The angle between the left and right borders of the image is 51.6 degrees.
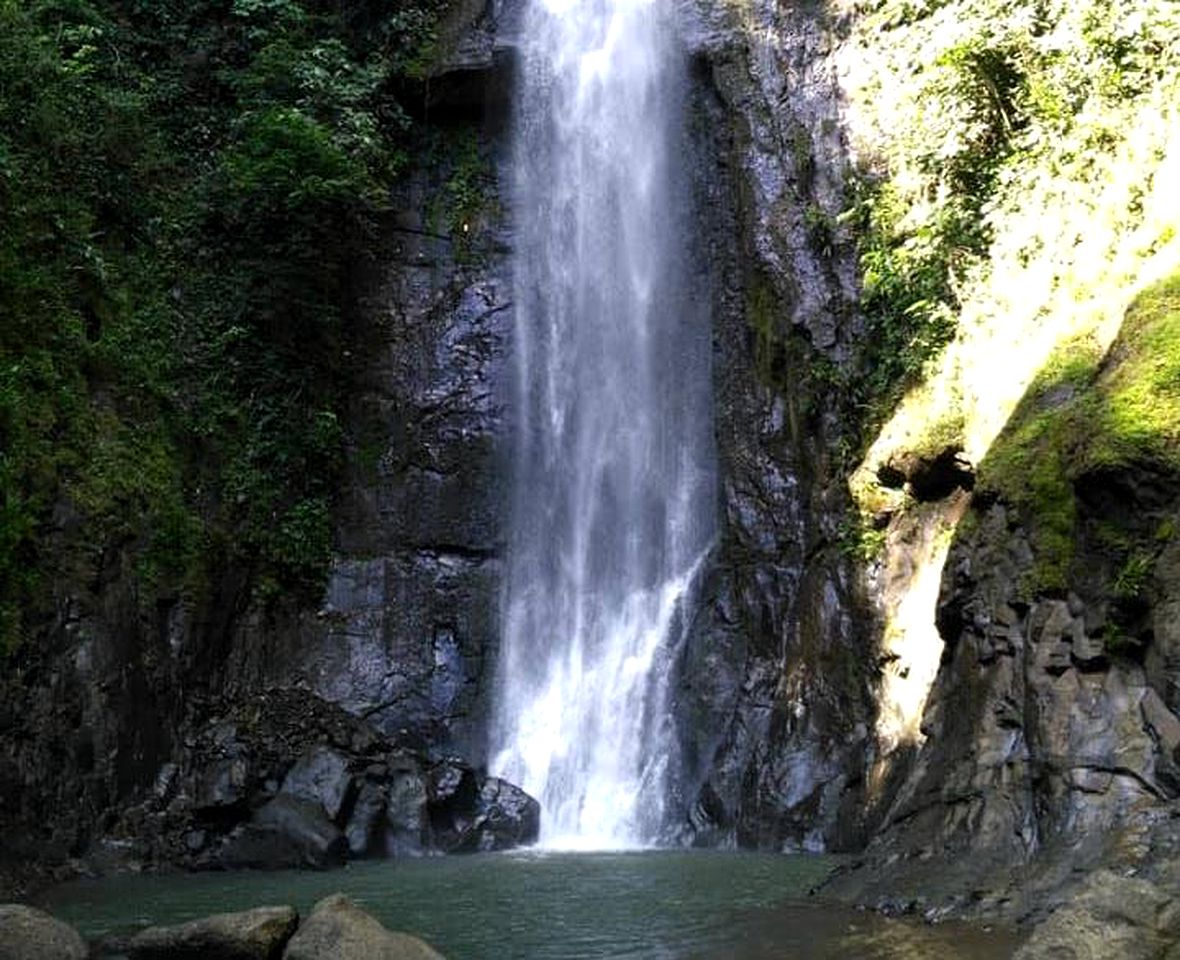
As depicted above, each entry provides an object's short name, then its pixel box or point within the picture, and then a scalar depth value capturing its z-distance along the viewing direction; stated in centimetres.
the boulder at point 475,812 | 1358
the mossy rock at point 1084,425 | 833
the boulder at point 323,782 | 1323
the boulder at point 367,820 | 1307
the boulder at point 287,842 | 1216
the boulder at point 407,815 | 1329
